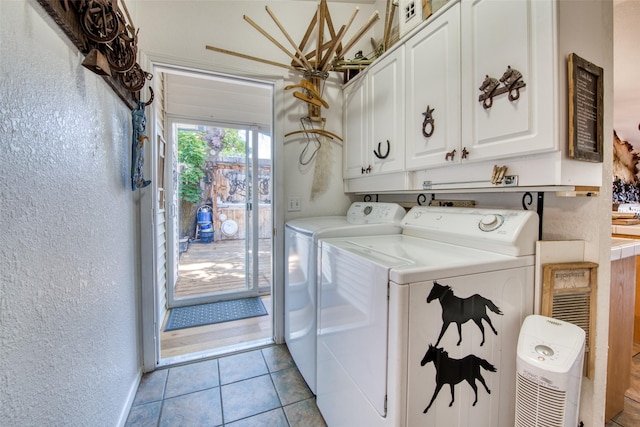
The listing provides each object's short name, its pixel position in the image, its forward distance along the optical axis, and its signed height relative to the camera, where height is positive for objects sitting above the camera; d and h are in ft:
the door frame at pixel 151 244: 5.93 -0.80
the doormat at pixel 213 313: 8.48 -3.58
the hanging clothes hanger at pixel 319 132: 7.06 +2.04
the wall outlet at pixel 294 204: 7.22 +0.10
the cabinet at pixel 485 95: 3.07 +1.62
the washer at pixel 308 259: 5.10 -1.10
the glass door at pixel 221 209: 10.44 -0.01
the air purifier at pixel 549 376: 2.64 -1.72
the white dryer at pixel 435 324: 2.88 -1.40
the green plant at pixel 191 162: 10.56 +1.95
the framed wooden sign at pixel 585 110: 3.04 +1.15
